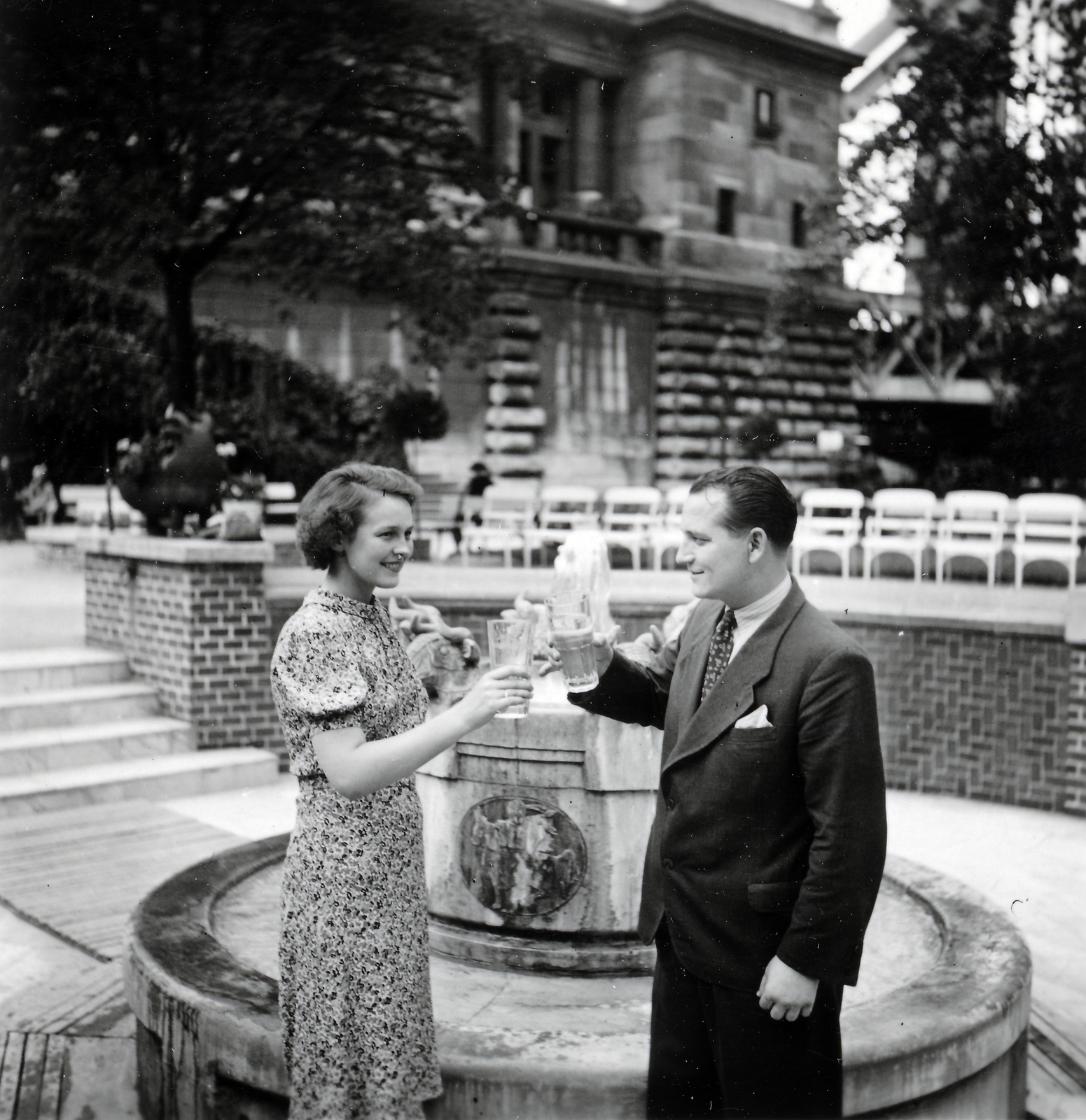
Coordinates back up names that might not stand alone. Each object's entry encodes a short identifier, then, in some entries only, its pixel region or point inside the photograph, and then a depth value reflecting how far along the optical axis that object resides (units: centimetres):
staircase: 706
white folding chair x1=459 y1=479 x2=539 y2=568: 1422
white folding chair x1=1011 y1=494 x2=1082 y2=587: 1061
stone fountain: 300
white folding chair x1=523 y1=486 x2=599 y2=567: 1407
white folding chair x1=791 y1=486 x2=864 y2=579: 1204
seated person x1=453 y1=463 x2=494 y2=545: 1709
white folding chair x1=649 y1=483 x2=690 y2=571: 1379
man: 222
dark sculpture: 880
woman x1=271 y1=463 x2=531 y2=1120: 250
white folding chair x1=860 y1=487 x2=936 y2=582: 1132
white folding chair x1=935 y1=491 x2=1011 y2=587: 1095
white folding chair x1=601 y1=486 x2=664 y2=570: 1398
